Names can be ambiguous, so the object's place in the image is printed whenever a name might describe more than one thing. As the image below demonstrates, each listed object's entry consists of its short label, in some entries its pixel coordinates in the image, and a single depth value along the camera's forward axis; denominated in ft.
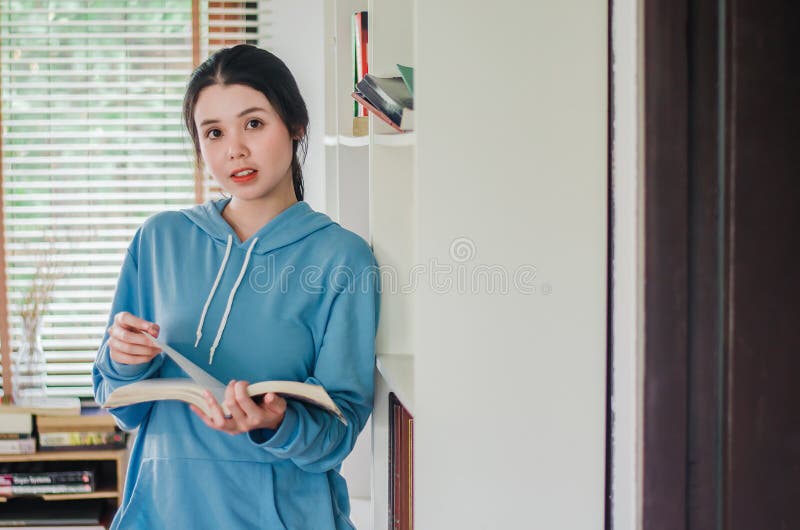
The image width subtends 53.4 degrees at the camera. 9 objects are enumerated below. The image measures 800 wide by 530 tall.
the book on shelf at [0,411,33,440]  8.13
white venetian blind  8.66
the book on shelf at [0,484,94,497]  8.07
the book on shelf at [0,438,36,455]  8.14
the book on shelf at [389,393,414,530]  4.02
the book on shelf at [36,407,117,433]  8.15
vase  8.51
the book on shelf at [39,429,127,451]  8.17
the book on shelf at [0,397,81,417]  8.17
